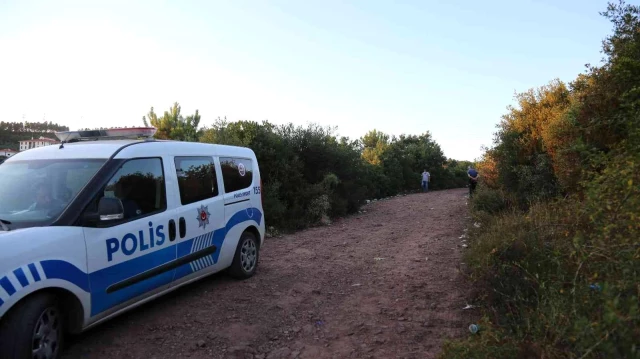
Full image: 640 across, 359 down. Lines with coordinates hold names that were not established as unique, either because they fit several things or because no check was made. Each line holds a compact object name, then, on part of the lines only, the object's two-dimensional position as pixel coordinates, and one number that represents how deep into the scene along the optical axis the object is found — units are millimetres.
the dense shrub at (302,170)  12430
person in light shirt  31748
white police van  3322
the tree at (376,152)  31312
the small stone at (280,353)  4031
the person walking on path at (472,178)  18922
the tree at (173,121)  25125
